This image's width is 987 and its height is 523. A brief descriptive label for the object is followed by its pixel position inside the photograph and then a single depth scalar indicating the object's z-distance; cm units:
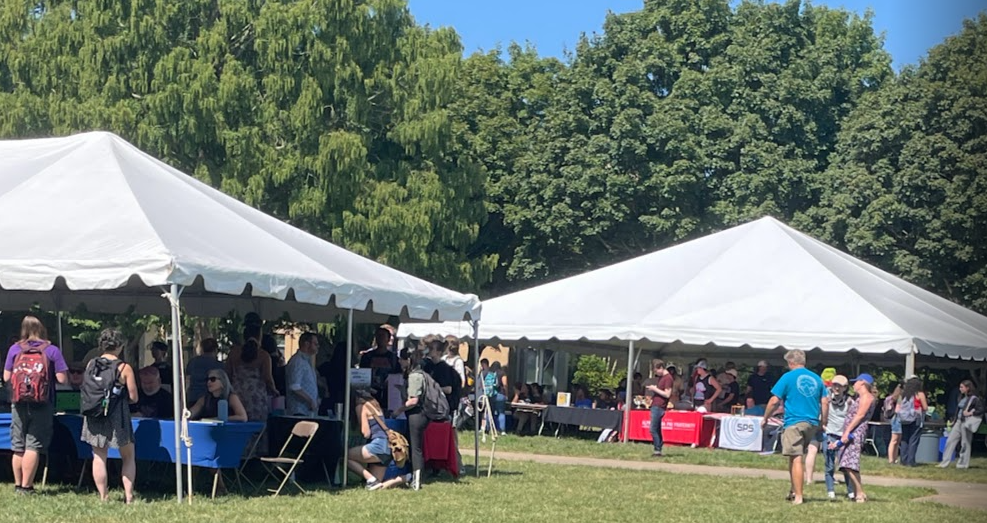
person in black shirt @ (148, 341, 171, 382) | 1646
